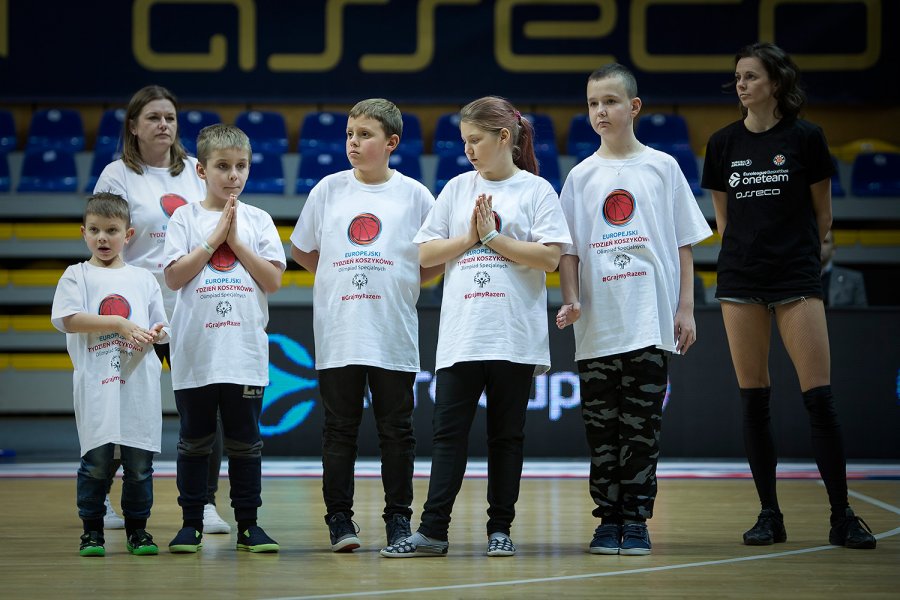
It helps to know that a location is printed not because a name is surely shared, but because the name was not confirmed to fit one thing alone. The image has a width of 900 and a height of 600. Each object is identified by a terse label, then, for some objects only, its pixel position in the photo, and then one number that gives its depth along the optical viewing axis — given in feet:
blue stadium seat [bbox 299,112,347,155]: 66.80
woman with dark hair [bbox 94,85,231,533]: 28.17
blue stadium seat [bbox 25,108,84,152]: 66.03
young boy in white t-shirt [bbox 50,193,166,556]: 23.38
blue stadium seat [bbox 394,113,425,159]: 65.45
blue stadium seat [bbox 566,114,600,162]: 66.28
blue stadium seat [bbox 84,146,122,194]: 62.74
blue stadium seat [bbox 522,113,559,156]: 65.00
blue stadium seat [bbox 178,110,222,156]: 65.36
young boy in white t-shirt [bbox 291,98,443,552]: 23.67
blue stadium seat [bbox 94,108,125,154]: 65.26
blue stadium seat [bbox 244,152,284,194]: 63.31
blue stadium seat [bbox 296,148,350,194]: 63.36
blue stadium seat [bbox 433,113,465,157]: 66.44
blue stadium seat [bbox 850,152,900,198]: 64.59
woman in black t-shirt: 24.45
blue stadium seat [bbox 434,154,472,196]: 62.71
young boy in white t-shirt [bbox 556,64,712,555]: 23.56
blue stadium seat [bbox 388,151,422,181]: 62.08
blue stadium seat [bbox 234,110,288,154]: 66.90
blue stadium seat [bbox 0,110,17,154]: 65.87
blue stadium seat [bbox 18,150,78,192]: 63.00
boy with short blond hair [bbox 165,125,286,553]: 23.54
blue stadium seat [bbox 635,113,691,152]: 66.59
